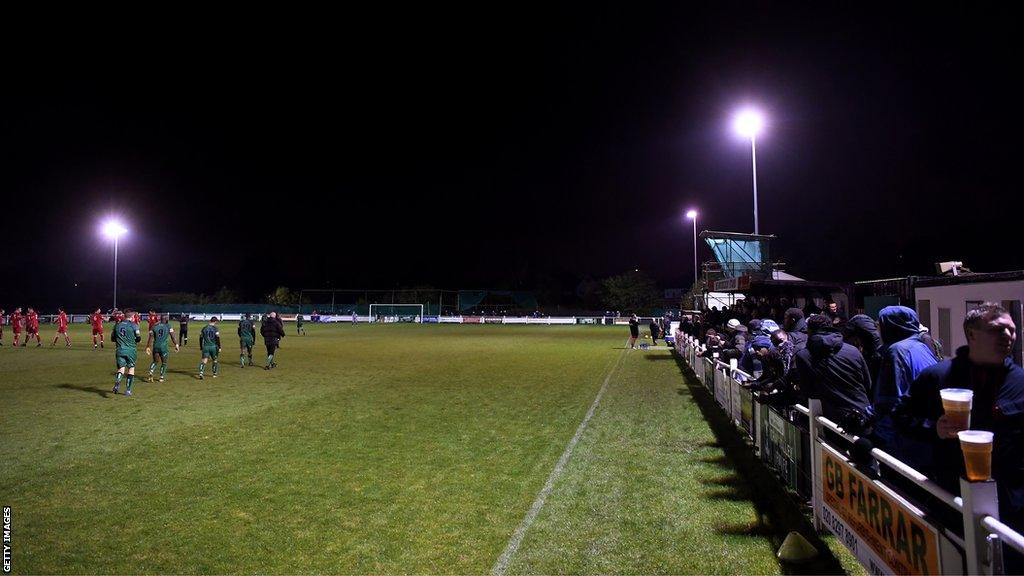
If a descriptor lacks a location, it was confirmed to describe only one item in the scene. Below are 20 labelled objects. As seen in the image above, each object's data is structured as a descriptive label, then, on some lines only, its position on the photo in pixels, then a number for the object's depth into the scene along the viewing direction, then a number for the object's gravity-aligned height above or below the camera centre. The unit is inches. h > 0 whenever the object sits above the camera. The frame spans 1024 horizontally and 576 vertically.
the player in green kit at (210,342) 605.6 -41.2
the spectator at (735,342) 407.2 -32.2
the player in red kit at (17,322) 1044.5 -32.8
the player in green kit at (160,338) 556.1 -33.7
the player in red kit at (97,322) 962.1 -30.6
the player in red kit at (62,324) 1080.5 -38.2
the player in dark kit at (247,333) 717.9 -37.5
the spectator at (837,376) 188.1 -25.2
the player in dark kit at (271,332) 690.6 -34.8
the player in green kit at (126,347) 487.8 -37.6
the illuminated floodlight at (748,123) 788.6 +260.0
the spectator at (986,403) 106.7 -21.0
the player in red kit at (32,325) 1068.3 -39.6
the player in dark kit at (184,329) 963.3 -46.2
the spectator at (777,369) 246.7 -32.1
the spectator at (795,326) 284.8 -12.0
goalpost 2573.8 -43.7
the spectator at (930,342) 185.2 -13.9
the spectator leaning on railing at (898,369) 152.4 -18.7
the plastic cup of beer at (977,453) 89.5 -24.8
